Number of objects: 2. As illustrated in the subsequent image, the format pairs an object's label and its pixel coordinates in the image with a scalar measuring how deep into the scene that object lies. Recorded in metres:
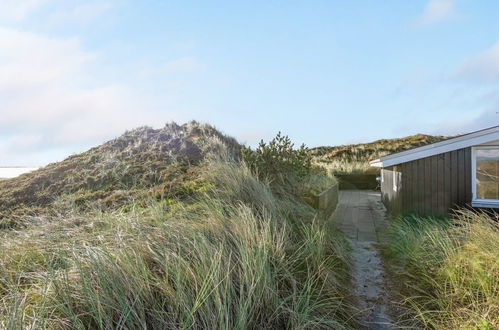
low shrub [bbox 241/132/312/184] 6.54
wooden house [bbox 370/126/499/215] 7.22
